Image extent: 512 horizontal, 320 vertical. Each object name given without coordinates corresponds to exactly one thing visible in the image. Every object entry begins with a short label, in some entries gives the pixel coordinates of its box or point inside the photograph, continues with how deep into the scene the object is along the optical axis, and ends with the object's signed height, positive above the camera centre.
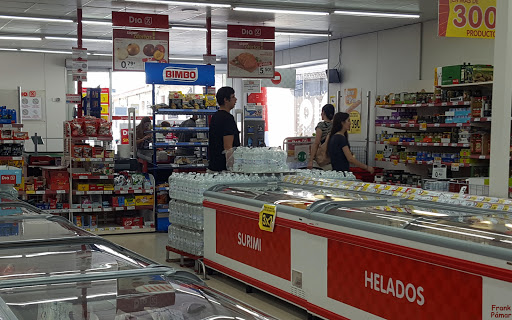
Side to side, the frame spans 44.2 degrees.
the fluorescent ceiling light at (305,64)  16.99 +1.67
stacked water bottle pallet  6.55 -0.91
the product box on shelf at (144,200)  9.59 -1.19
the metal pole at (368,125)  13.23 -0.05
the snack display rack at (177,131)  9.76 -0.20
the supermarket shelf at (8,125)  9.34 -0.05
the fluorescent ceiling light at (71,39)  15.69 +2.09
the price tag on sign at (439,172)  9.45 -0.75
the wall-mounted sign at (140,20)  11.25 +1.85
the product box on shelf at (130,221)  9.62 -1.52
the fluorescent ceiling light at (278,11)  11.43 +2.07
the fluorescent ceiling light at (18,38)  15.59 +2.09
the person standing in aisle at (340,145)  7.66 -0.27
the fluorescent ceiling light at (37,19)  12.28 +2.07
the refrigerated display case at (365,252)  3.43 -0.86
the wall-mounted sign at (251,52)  12.31 +1.39
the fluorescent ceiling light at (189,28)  13.84 +2.09
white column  4.81 +0.18
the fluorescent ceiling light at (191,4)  10.57 +2.07
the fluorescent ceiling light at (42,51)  18.58 +2.09
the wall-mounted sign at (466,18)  6.47 +1.09
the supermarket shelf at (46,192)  9.04 -1.01
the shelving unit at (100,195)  9.17 -1.11
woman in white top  9.02 -0.10
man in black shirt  7.36 -0.12
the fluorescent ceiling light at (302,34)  14.93 +2.14
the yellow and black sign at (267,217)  5.22 -0.79
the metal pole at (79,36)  11.13 +1.55
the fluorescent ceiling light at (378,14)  11.72 +2.05
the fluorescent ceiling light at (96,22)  13.00 +2.07
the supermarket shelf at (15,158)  9.05 -0.53
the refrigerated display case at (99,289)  1.96 -0.56
